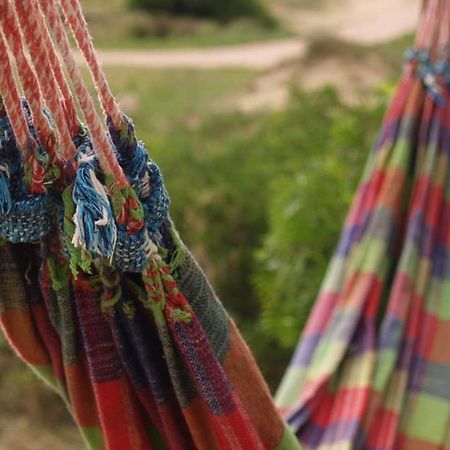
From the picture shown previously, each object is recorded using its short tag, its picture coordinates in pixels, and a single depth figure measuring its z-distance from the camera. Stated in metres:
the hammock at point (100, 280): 0.66
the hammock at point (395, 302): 1.16
